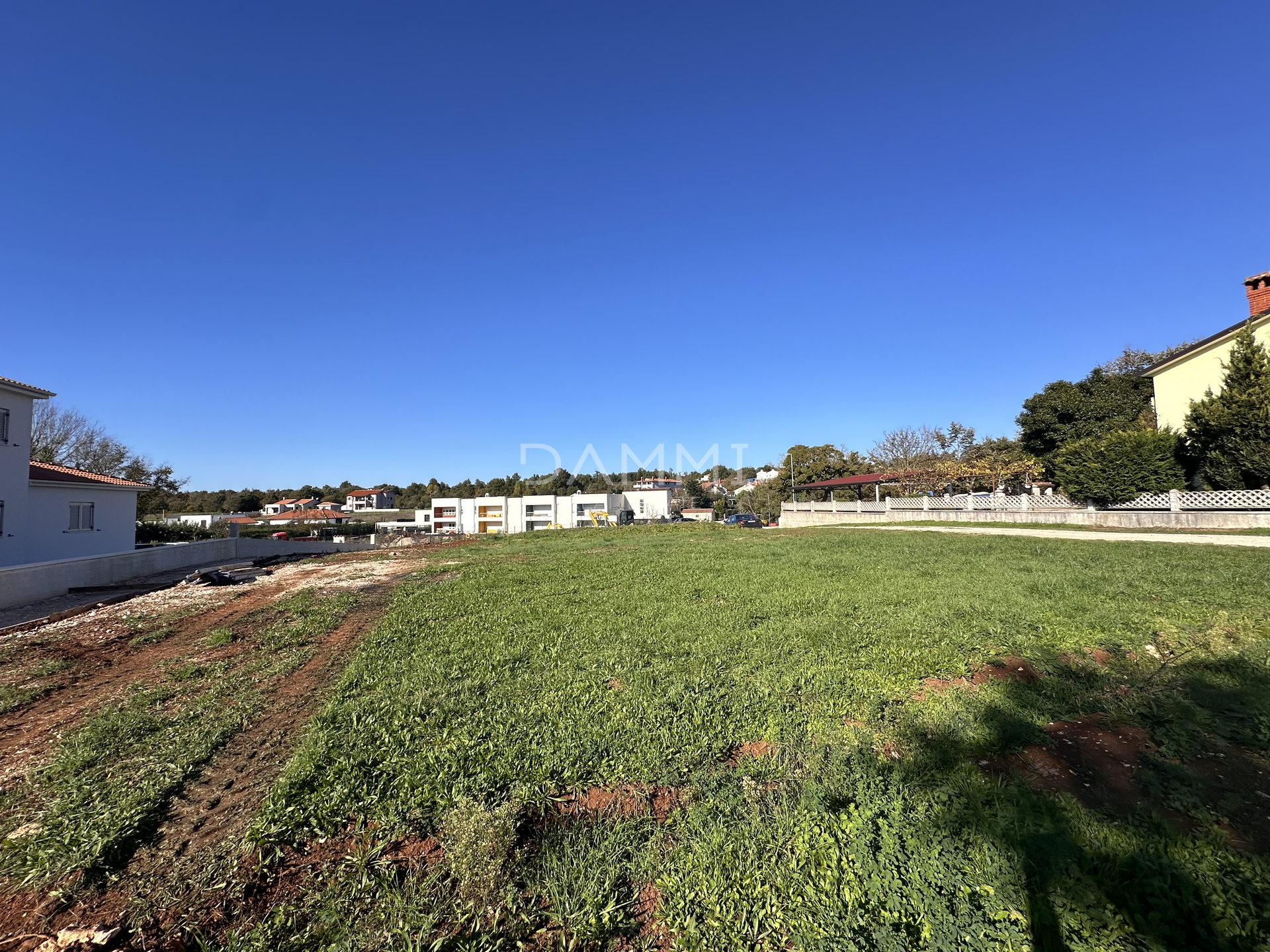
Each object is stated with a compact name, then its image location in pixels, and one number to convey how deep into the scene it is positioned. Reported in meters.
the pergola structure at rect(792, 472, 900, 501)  33.00
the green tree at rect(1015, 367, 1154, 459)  26.20
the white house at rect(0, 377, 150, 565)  15.31
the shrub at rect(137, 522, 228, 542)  26.66
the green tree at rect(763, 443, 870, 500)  52.69
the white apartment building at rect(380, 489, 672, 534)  68.06
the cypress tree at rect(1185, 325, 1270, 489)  14.82
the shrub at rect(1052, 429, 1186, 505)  17.86
